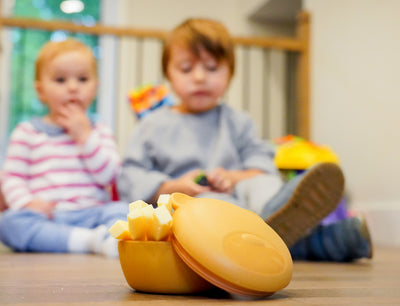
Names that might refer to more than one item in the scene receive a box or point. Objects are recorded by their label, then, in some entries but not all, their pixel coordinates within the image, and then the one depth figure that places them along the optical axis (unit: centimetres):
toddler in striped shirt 128
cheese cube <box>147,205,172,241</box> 55
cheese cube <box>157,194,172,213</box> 58
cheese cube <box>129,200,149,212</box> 58
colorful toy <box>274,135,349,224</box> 173
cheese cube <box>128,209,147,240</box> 55
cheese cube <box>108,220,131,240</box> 56
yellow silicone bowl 54
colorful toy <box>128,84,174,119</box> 186
